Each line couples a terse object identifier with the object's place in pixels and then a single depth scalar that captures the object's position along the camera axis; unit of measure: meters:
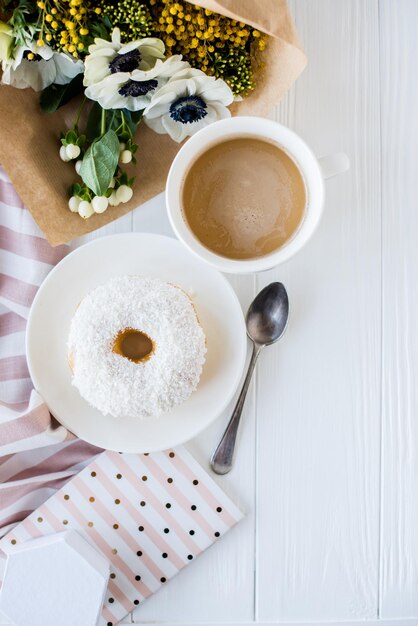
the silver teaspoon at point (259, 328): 0.96
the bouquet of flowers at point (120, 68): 0.76
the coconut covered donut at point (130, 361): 0.88
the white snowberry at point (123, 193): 0.88
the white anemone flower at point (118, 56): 0.74
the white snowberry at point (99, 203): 0.87
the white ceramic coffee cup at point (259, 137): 0.82
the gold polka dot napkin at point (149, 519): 0.96
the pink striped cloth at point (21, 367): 0.95
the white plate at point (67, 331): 0.92
